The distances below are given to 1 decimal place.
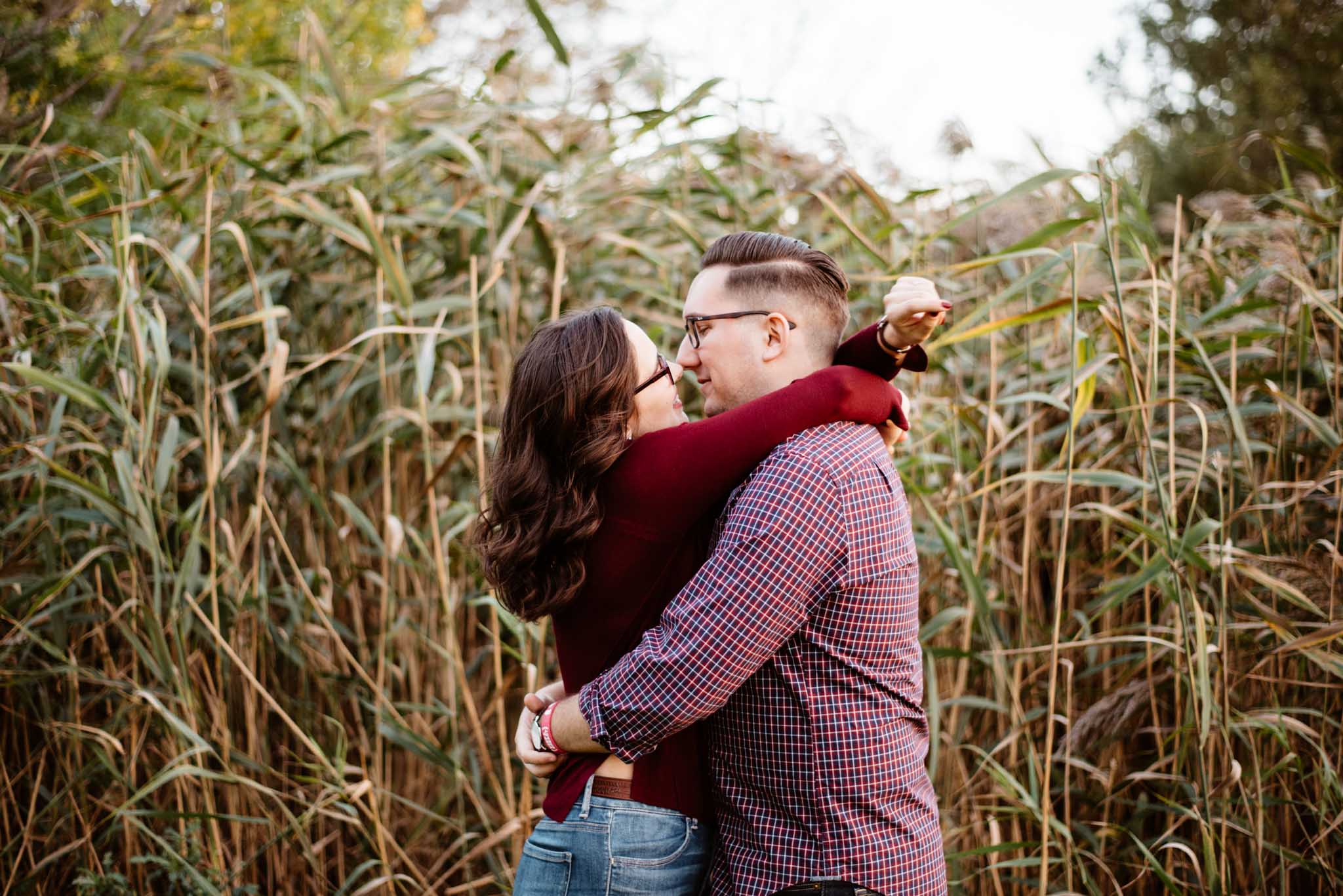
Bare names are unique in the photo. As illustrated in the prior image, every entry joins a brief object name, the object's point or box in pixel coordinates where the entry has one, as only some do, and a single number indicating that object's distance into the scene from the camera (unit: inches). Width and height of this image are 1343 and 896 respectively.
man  54.0
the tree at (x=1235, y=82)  389.4
